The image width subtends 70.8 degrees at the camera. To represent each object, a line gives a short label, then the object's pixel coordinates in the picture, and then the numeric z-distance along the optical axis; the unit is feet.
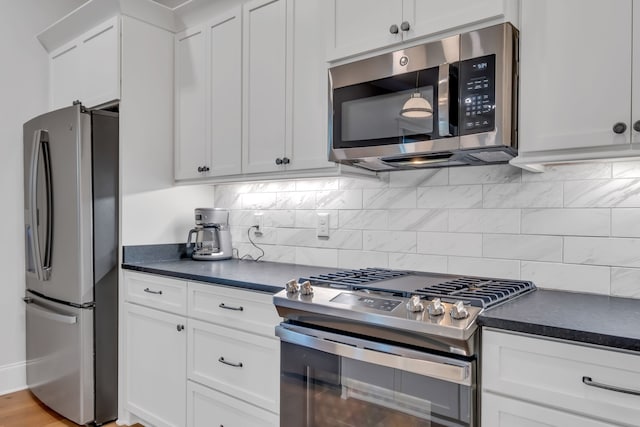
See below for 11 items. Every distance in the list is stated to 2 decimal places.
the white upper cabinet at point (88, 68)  8.55
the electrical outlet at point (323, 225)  7.98
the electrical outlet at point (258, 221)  9.04
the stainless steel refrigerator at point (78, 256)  8.17
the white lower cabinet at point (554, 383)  3.50
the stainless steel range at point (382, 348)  4.21
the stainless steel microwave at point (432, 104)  5.01
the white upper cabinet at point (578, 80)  4.36
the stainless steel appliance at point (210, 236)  8.89
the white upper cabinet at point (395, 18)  5.11
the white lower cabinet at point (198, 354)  6.14
